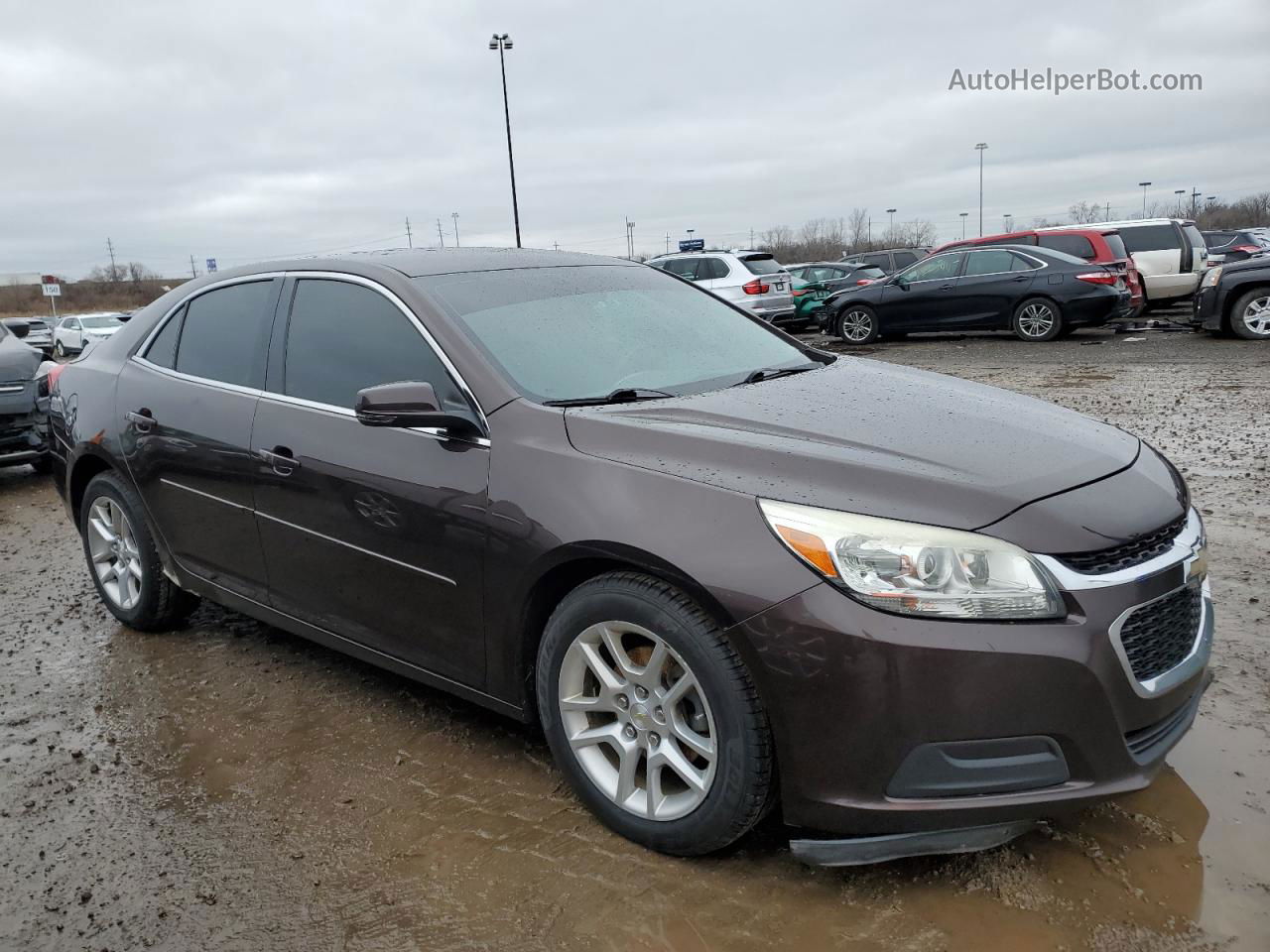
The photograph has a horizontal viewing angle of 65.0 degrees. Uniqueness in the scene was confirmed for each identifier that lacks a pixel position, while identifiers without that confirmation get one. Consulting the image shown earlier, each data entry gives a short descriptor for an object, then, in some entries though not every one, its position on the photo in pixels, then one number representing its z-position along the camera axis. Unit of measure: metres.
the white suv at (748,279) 17.27
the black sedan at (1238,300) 13.32
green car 19.05
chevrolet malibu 2.21
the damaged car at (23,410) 8.23
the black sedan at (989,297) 14.82
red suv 15.12
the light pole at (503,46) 33.00
